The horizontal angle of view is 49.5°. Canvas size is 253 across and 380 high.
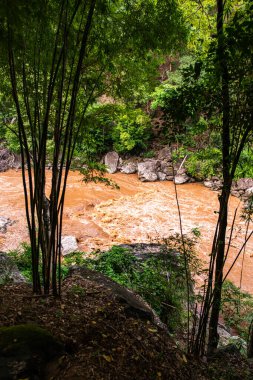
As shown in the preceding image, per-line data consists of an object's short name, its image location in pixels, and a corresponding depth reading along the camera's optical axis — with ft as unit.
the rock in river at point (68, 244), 24.80
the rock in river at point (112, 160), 53.83
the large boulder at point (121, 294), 8.55
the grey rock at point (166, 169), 49.79
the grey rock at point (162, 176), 49.57
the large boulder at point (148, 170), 49.29
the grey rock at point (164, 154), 52.18
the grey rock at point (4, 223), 28.19
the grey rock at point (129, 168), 52.95
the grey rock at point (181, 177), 47.85
